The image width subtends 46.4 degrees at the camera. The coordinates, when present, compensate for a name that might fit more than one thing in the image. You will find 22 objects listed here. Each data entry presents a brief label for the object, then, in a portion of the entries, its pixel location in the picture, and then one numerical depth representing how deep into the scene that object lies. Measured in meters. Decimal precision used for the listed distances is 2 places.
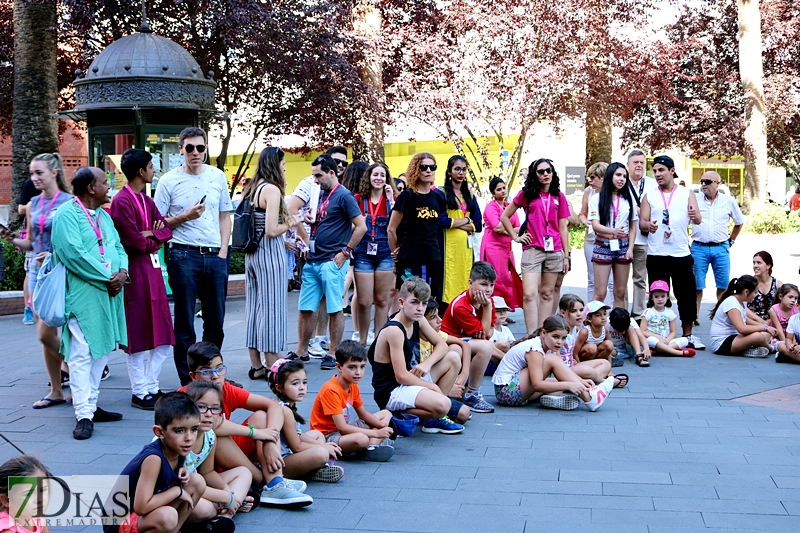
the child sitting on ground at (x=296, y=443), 5.11
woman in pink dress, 9.77
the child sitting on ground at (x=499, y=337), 8.06
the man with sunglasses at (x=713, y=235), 10.39
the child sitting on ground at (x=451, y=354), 6.58
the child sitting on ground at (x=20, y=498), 3.35
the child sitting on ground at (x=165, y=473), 3.97
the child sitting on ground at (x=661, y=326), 9.13
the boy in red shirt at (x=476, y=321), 7.02
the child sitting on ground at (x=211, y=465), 4.45
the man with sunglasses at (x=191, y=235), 7.13
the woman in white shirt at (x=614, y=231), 9.60
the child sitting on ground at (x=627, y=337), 8.71
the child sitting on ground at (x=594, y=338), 8.01
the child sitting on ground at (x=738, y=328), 8.96
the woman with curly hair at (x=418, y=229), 8.46
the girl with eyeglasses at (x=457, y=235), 8.84
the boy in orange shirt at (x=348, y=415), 5.50
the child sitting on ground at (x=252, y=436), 4.80
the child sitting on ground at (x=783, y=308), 9.12
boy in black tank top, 6.04
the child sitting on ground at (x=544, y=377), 6.86
